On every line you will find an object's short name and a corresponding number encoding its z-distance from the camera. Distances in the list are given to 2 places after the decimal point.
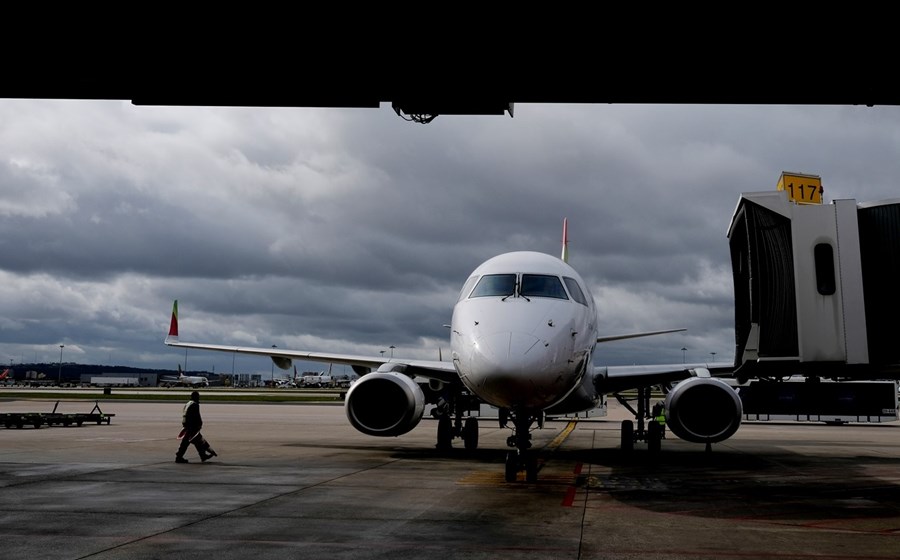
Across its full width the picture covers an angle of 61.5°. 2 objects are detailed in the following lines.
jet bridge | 10.70
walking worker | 16.67
